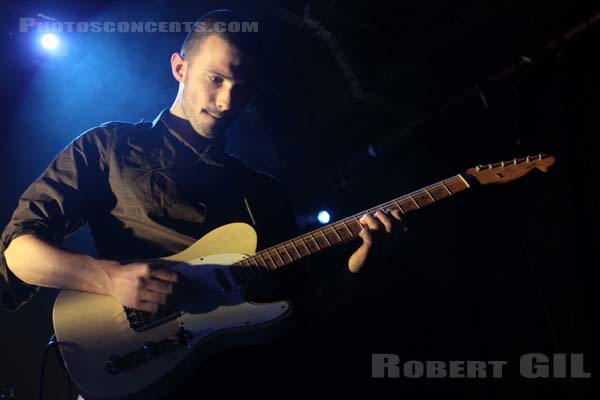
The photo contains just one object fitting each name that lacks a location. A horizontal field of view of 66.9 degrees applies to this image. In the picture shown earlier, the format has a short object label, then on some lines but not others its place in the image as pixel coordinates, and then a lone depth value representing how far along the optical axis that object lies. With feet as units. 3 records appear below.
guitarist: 5.08
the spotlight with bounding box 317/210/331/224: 9.15
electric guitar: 4.48
